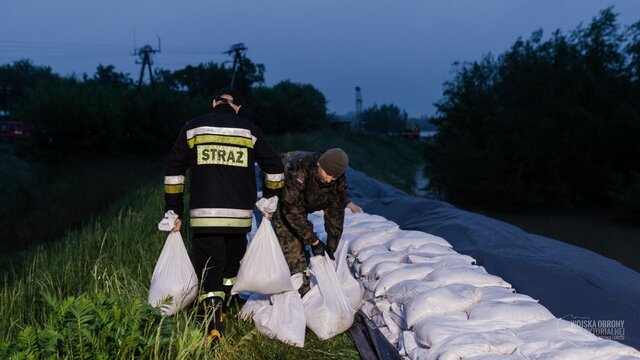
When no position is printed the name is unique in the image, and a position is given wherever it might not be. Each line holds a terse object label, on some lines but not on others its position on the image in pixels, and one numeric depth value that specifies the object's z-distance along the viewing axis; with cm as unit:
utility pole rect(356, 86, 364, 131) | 6678
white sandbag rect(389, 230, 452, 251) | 461
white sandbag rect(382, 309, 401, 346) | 346
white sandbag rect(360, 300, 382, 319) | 384
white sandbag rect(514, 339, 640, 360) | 251
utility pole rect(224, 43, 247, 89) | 3058
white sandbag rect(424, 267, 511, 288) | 362
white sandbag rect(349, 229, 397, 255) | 488
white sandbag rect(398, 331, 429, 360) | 292
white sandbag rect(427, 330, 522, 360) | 264
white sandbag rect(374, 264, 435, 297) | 383
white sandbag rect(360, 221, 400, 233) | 511
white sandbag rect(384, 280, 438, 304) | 350
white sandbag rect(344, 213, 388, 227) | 554
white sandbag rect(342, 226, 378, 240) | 517
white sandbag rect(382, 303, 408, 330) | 346
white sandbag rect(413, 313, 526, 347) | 290
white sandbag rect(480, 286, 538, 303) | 329
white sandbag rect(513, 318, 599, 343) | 274
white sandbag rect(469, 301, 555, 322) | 303
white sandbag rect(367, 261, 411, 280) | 407
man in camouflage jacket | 360
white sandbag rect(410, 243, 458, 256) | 432
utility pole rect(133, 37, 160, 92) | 3197
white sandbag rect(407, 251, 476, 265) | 412
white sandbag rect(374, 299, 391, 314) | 374
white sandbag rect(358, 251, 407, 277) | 434
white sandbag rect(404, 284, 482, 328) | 322
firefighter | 312
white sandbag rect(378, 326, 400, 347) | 344
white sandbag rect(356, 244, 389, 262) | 457
